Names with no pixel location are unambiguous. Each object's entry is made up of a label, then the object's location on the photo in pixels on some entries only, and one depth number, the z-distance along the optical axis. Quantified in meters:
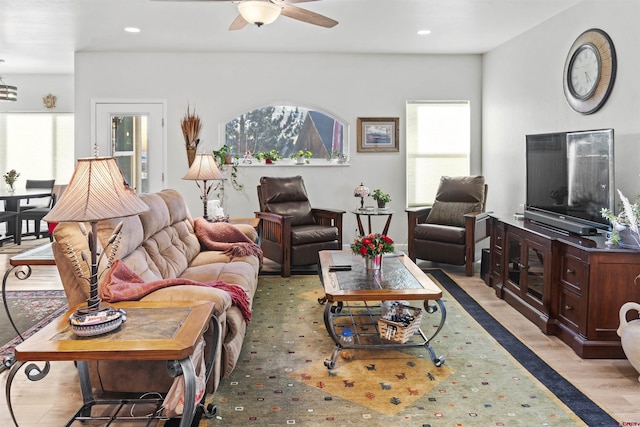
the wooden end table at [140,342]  1.85
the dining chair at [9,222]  7.19
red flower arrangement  3.59
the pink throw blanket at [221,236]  4.54
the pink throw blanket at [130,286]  2.47
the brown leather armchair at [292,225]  5.50
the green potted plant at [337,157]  6.82
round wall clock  3.98
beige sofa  2.52
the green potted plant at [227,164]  6.56
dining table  7.18
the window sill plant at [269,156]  6.75
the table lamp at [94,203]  2.01
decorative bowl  1.97
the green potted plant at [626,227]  3.14
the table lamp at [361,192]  6.22
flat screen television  3.54
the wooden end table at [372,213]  5.83
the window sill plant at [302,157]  6.79
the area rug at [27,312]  3.63
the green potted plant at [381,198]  6.13
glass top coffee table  3.14
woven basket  3.30
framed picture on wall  6.79
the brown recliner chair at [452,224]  5.51
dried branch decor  6.57
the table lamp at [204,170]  5.05
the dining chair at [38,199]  7.98
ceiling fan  3.08
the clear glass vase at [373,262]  3.65
